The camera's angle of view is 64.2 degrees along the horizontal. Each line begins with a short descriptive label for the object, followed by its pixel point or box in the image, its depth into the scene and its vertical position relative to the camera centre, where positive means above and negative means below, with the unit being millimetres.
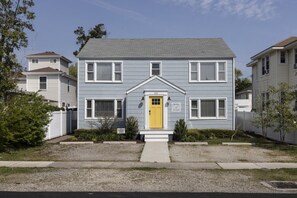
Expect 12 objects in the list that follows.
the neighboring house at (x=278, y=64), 17283 +3221
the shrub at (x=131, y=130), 15471 -1664
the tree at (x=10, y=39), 14162 +3980
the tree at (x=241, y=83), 44319 +4206
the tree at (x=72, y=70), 47461 +6844
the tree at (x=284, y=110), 12505 -247
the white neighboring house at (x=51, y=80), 24242 +2505
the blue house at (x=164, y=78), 17377 +1832
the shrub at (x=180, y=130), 15110 -1615
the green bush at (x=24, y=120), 10977 -820
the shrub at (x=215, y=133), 16181 -1929
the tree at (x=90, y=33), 37476 +11295
